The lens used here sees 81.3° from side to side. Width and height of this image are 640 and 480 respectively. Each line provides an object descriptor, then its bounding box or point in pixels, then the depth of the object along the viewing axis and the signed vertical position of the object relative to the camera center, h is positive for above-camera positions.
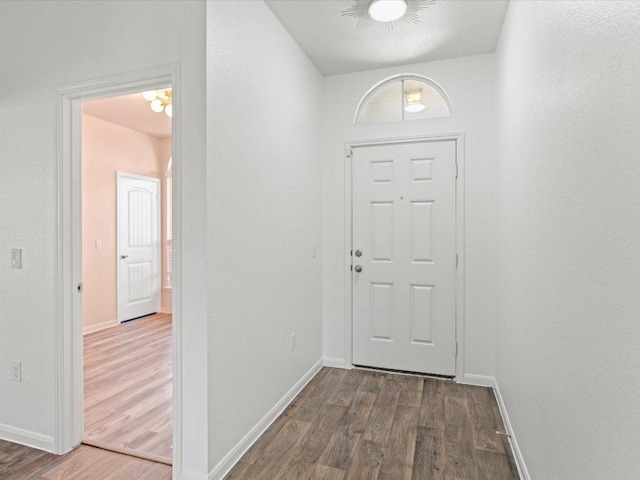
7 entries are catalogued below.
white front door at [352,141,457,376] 3.19 -0.18
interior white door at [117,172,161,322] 5.17 -0.15
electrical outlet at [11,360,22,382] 2.21 -0.81
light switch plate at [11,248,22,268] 2.20 -0.13
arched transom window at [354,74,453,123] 3.23 +1.21
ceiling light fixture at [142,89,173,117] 3.67 +1.36
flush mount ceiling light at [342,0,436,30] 2.35 +1.49
